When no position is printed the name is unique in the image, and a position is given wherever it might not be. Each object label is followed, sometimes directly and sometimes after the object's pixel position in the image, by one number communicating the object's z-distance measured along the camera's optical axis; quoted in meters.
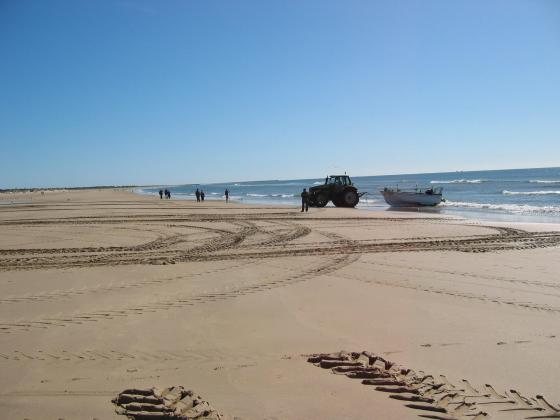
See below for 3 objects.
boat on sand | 30.41
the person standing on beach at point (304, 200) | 23.06
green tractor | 26.33
